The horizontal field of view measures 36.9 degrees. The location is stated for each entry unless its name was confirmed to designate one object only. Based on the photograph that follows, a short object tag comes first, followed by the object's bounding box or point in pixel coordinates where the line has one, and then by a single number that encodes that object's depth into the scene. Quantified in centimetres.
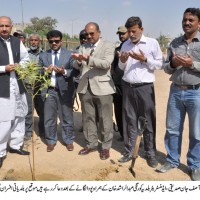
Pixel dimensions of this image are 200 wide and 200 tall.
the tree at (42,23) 6001
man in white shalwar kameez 459
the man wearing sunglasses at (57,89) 520
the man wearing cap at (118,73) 543
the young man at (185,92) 398
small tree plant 393
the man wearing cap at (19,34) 690
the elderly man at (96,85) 470
